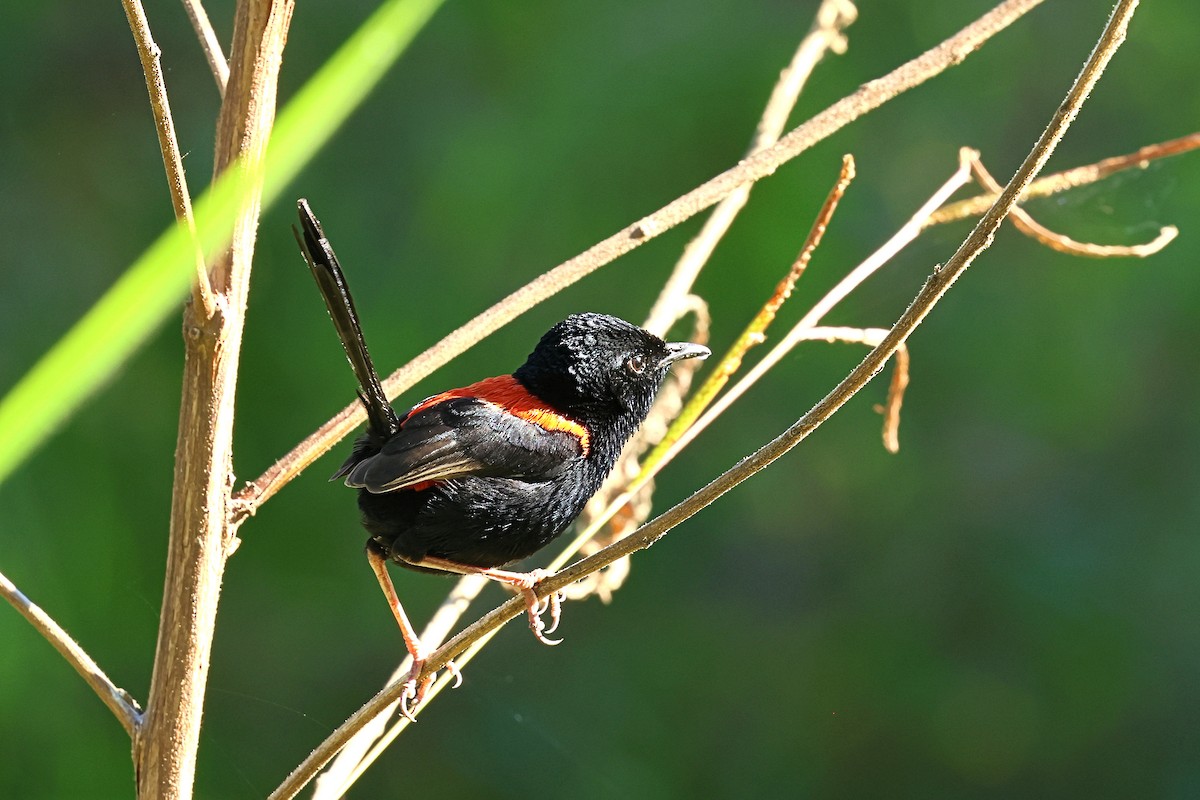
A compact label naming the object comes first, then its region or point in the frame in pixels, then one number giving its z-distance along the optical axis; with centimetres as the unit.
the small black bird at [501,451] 355
